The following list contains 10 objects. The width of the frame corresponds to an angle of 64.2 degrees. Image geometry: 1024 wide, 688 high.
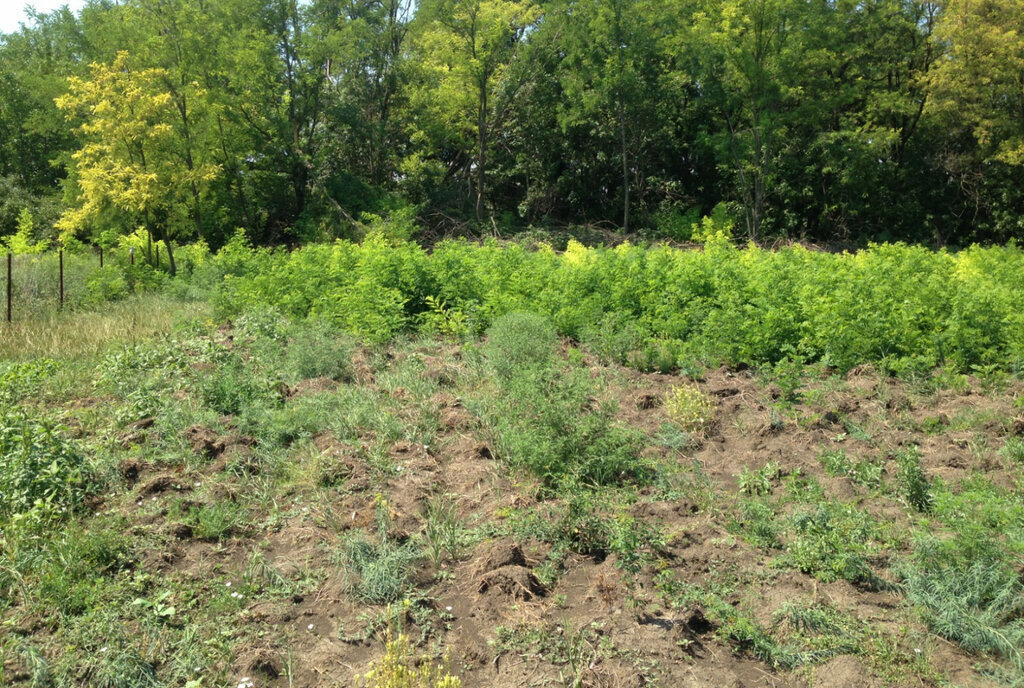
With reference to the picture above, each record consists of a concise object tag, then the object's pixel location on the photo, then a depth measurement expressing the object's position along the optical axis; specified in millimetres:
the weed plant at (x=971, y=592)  3965
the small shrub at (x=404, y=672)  3672
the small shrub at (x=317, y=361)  8461
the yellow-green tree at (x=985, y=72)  21844
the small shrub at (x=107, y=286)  14625
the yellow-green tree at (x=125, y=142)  17875
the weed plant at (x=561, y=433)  5793
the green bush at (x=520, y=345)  7957
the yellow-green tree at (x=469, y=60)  25875
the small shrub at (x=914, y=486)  5375
